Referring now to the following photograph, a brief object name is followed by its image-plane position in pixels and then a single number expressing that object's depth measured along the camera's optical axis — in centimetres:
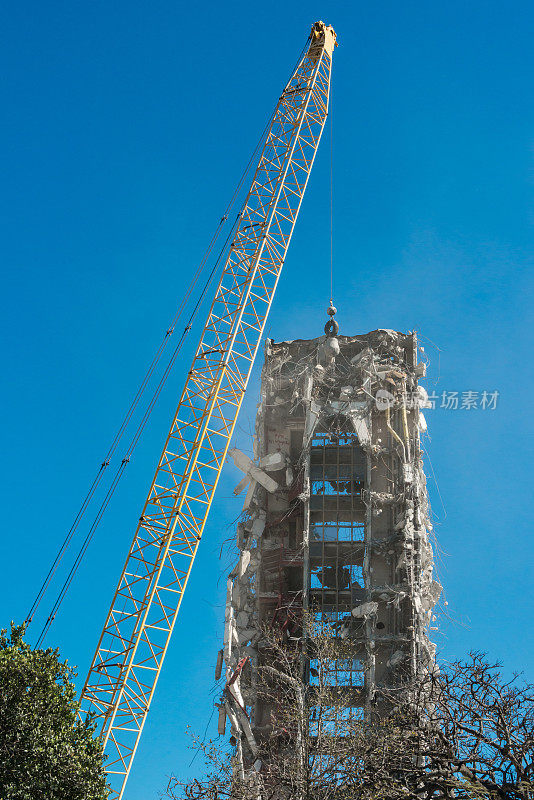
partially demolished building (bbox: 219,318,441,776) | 5144
